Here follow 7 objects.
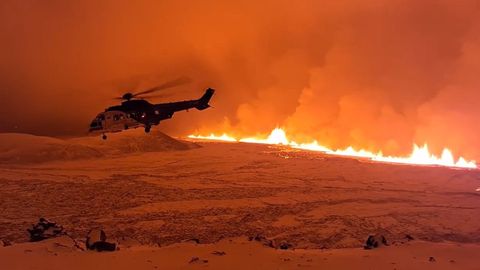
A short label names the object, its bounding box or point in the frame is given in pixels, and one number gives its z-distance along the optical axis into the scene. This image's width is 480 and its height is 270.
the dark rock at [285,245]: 10.72
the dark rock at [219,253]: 9.55
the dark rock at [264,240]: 10.70
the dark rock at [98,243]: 9.58
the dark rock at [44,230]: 10.55
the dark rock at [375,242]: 10.71
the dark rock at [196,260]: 8.92
